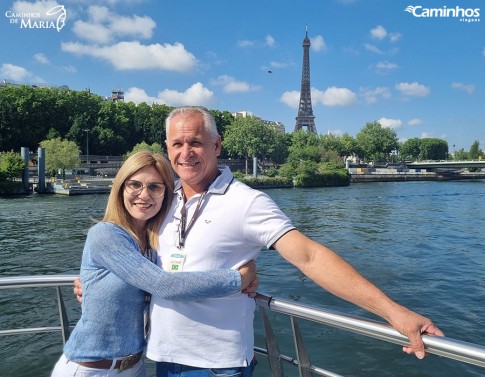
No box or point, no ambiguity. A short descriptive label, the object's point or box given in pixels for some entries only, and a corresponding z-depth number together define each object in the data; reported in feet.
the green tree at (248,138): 273.75
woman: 6.22
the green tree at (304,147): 259.33
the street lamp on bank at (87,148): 224.33
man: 6.12
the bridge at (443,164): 266.14
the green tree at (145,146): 207.31
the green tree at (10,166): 145.07
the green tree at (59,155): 185.74
